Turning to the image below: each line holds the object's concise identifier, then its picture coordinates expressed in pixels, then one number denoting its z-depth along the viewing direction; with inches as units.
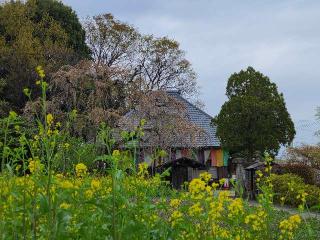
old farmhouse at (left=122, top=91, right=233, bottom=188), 1008.2
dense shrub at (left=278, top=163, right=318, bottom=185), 957.5
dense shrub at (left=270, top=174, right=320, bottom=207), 755.3
